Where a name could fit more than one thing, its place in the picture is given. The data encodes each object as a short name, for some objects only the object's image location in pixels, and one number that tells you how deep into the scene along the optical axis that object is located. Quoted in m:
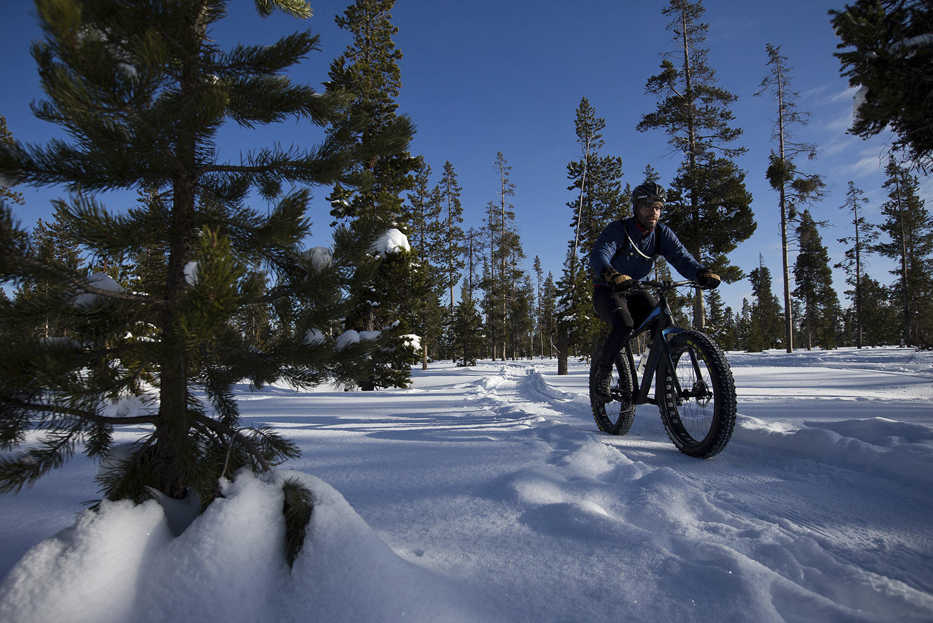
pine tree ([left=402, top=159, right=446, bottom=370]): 28.55
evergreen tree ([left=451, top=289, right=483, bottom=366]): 34.88
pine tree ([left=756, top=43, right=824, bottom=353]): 18.89
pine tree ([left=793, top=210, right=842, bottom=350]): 33.75
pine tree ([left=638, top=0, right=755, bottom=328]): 16.19
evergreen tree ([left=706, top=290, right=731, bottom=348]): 47.02
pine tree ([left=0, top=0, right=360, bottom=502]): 1.12
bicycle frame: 2.89
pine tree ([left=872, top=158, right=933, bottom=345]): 26.09
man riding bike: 3.21
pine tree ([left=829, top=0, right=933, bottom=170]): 4.68
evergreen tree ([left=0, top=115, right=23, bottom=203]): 1.22
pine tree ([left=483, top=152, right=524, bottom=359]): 33.00
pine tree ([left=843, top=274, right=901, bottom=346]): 33.01
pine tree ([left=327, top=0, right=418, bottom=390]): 10.91
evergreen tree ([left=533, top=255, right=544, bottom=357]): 58.79
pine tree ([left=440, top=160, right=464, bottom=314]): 32.03
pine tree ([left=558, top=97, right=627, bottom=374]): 16.30
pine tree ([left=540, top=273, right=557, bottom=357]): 49.00
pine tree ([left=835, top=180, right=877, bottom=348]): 30.17
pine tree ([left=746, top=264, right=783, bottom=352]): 47.28
